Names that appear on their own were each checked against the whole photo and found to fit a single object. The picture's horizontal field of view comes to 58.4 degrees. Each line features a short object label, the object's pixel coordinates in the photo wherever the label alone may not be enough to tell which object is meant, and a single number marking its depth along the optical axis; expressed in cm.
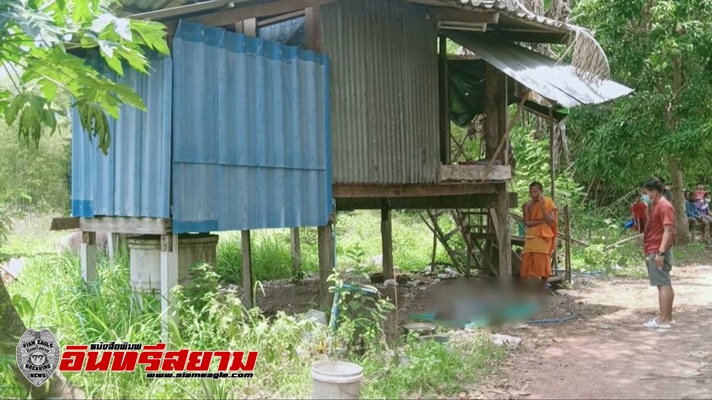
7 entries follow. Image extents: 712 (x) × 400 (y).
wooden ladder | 1139
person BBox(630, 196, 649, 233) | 1458
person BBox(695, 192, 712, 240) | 1580
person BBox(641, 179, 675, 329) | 715
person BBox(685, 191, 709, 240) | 1563
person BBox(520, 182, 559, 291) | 940
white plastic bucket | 432
